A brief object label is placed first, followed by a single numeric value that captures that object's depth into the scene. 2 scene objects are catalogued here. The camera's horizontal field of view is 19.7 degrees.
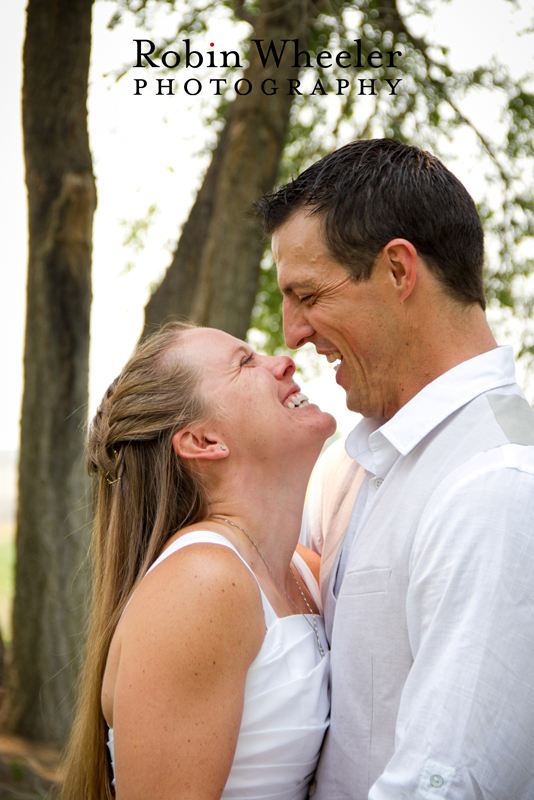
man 1.17
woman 1.23
